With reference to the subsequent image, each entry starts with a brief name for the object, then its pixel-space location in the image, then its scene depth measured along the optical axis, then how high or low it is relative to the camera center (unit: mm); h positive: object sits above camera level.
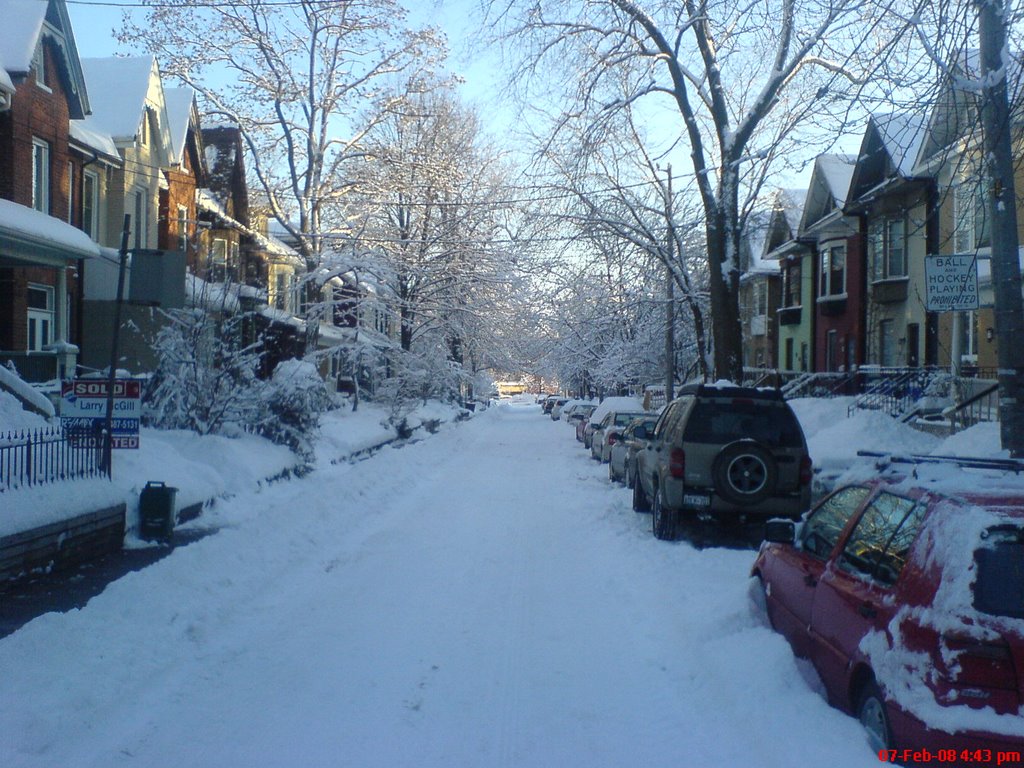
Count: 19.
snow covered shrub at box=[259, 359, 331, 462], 20266 -578
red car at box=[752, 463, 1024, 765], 4391 -1154
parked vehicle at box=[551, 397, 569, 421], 64812 -1730
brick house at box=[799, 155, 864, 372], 31859 +4127
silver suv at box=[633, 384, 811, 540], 11844 -902
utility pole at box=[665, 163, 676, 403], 26092 +2234
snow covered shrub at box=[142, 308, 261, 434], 17688 +15
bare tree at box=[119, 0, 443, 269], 30984 +9468
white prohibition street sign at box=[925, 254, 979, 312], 10172 +1135
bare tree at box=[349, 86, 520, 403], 33688 +6038
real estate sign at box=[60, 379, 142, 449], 12938 -372
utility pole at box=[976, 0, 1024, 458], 9000 +1580
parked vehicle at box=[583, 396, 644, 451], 30005 -686
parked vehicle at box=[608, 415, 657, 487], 18688 -1516
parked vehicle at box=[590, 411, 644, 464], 25077 -1243
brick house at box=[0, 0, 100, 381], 19812 +4339
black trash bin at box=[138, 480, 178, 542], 12570 -1720
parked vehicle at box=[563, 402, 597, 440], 38281 -1183
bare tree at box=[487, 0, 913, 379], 20016 +5764
